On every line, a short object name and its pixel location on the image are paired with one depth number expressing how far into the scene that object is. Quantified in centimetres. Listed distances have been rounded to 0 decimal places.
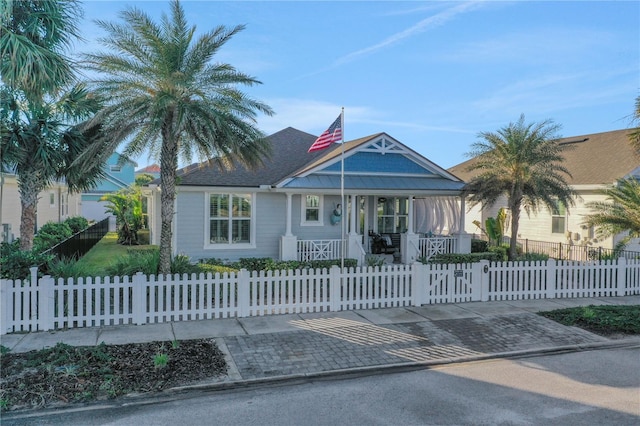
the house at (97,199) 4122
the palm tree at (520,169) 1569
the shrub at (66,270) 984
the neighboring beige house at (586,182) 1856
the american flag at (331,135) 1243
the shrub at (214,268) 1240
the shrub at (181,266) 1152
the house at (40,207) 1886
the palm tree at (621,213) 1439
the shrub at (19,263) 893
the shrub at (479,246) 1952
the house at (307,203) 1534
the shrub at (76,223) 2474
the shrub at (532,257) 1703
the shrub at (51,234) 1639
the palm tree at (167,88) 1058
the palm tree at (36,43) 855
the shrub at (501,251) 1784
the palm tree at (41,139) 1087
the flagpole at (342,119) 1206
